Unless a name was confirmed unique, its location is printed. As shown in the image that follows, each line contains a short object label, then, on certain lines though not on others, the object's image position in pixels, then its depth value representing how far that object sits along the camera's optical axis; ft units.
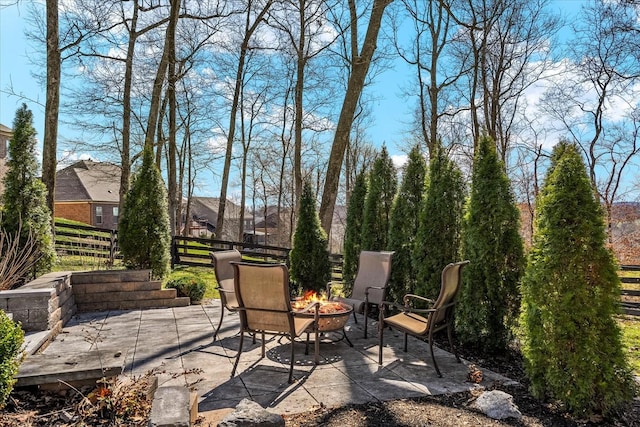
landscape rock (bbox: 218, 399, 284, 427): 7.48
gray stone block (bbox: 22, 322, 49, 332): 14.80
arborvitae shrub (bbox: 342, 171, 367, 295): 22.95
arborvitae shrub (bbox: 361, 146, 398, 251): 21.89
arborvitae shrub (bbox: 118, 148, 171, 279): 22.62
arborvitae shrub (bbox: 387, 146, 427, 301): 19.66
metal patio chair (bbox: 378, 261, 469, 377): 12.71
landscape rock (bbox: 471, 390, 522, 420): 9.27
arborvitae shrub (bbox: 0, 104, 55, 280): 19.15
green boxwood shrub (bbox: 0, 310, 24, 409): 8.03
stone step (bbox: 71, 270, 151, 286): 20.47
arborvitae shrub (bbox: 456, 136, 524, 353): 14.56
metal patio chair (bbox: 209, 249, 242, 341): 16.14
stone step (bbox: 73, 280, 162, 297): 20.49
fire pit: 13.64
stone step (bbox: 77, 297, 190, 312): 20.57
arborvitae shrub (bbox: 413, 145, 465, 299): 17.16
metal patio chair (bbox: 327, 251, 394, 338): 17.27
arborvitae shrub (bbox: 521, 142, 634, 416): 9.50
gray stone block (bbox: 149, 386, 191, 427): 6.73
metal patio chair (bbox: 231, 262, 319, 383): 11.94
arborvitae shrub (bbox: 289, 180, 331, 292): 23.08
